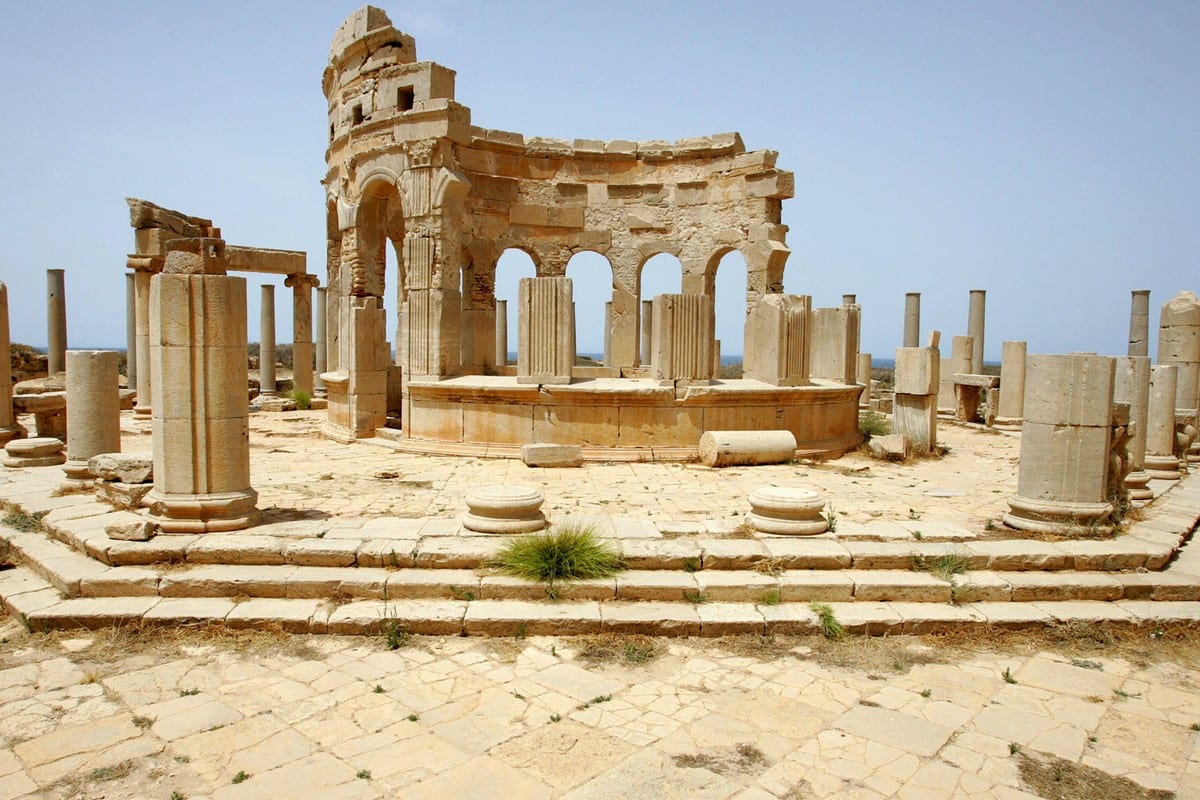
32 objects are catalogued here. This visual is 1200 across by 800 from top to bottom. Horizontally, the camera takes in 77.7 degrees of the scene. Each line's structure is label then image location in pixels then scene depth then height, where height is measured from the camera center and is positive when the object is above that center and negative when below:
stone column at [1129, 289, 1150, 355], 21.17 +1.23
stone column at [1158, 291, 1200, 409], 12.76 +0.42
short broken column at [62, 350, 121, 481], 9.00 -0.66
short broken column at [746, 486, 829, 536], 6.71 -1.40
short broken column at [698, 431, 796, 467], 10.78 -1.30
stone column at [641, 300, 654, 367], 21.42 +0.75
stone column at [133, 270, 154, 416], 15.51 +0.23
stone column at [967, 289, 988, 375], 23.03 +1.22
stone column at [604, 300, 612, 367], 23.59 +1.17
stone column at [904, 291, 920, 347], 24.44 +1.59
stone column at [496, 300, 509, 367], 25.48 +0.90
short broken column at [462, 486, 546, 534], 6.56 -1.38
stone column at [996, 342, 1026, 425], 17.00 -0.48
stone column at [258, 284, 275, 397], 21.50 +0.24
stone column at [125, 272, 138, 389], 21.67 +1.00
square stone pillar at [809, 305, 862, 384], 13.59 +0.31
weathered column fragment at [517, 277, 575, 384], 11.45 +0.40
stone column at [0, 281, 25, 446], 11.40 -0.48
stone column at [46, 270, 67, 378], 21.83 +1.01
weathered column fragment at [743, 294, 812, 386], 11.97 +0.34
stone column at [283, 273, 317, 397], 20.70 +0.69
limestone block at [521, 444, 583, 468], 10.62 -1.42
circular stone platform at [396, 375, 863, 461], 11.27 -0.89
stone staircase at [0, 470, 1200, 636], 5.44 -1.78
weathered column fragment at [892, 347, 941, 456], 12.15 -0.57
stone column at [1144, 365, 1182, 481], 10.29 -0.87
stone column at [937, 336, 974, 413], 19.34 -0.13
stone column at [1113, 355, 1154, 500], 8.80 -0.45
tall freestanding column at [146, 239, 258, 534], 6.35 -0.31
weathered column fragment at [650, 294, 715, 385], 11.33 +0.29
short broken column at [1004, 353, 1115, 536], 6.84 -0.76
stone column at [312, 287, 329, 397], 22.98 +0.54
